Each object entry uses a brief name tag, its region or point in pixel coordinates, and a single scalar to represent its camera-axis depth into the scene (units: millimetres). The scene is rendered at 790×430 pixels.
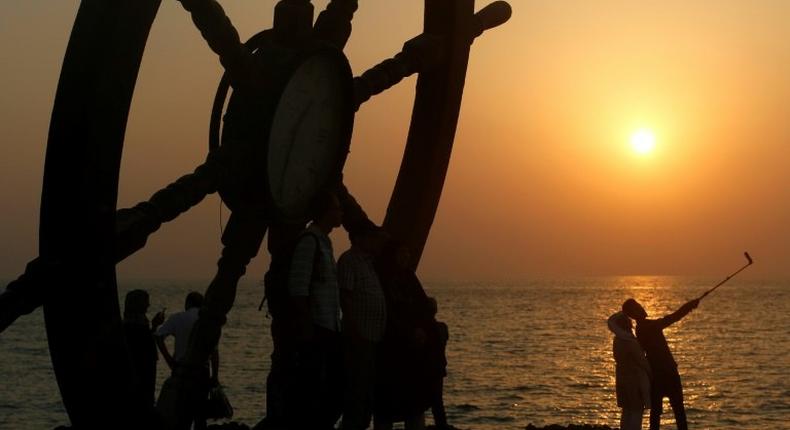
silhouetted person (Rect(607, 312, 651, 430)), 12203
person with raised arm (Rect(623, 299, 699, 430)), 12695
